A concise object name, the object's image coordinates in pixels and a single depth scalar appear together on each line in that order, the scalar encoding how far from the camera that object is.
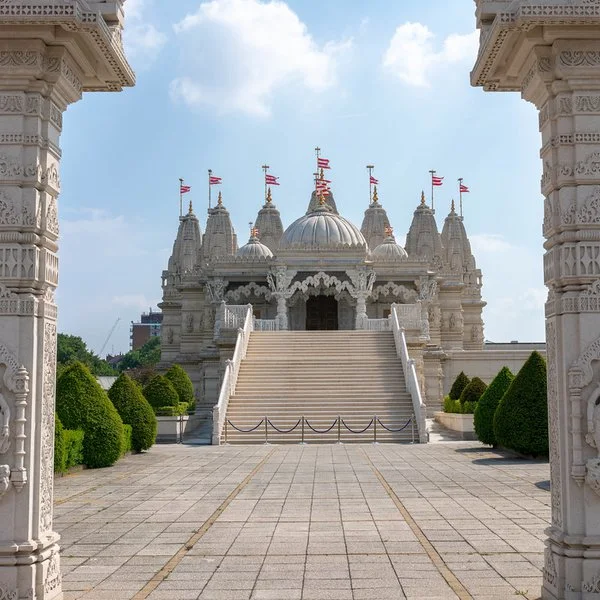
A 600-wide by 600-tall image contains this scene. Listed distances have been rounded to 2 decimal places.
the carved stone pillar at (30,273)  7.12
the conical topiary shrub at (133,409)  21.08
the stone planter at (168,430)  26.75
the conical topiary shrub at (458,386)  30.72
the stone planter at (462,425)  26.92
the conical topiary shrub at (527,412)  19.09
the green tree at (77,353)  89.88
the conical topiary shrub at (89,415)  18.06
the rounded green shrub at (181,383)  31.80
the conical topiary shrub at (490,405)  21.81
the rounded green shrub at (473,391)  27.36
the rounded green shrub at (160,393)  27.33
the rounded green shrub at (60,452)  16.31
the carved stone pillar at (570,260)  7.15
